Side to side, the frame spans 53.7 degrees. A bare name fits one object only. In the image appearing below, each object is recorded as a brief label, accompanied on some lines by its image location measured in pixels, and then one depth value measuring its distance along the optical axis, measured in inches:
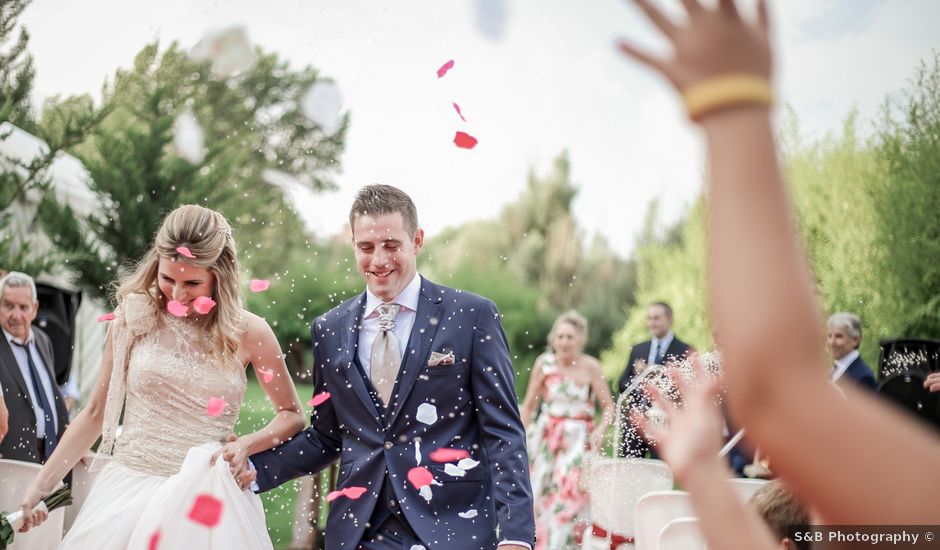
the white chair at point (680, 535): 141.9
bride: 125.8
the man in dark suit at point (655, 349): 321.7
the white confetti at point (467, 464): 119.0
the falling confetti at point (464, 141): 144.9
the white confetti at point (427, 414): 120.5
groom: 117.4
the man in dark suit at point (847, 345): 253.0
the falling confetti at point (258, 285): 149.8
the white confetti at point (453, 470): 118.0
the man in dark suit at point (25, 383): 240.7
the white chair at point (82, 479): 156.9
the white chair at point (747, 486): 159.2
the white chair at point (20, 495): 152.3
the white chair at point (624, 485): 199.0
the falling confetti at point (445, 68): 136.3
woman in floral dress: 334.3
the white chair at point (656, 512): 162.7
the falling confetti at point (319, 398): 128.4
